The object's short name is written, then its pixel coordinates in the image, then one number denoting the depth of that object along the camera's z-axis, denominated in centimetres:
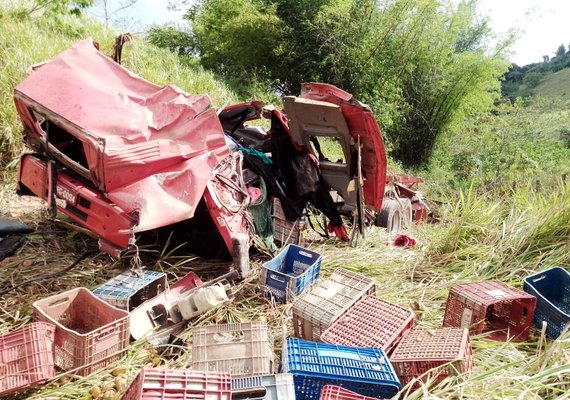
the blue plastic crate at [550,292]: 325
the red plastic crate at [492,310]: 324
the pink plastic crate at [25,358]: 239
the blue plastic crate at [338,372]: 235
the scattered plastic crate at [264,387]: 215
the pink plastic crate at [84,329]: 261
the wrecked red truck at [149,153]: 324
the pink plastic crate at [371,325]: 288
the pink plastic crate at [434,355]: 254
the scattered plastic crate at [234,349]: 262
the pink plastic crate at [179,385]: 189
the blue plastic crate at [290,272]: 357
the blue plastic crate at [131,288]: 313
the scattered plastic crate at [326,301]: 311
